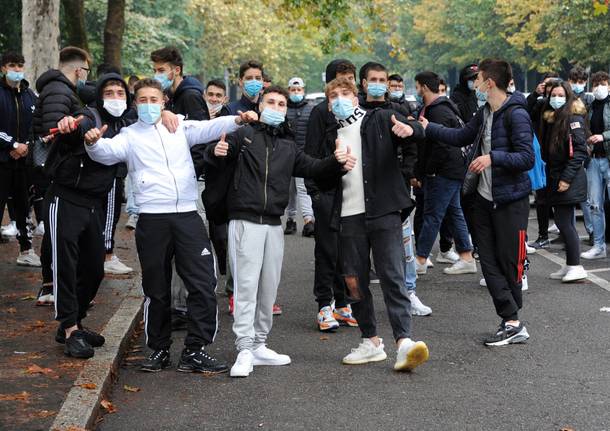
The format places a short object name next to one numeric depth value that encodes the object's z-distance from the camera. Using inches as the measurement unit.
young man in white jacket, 291.3
